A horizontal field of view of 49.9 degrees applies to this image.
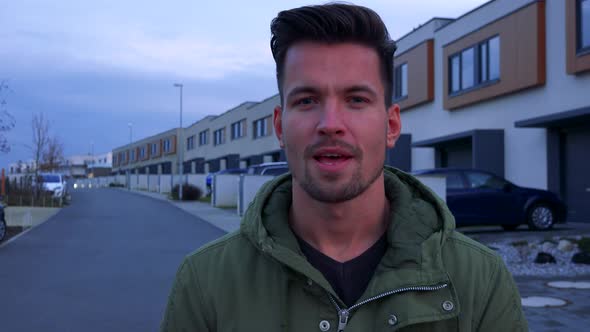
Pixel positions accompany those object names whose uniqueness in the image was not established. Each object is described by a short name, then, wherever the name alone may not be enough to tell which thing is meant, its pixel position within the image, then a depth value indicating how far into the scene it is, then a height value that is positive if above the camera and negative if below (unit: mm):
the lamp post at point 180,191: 40688 -829
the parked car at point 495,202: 15008 -514
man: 1949 -209
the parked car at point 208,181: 43594 -151
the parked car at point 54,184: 35978 -355
